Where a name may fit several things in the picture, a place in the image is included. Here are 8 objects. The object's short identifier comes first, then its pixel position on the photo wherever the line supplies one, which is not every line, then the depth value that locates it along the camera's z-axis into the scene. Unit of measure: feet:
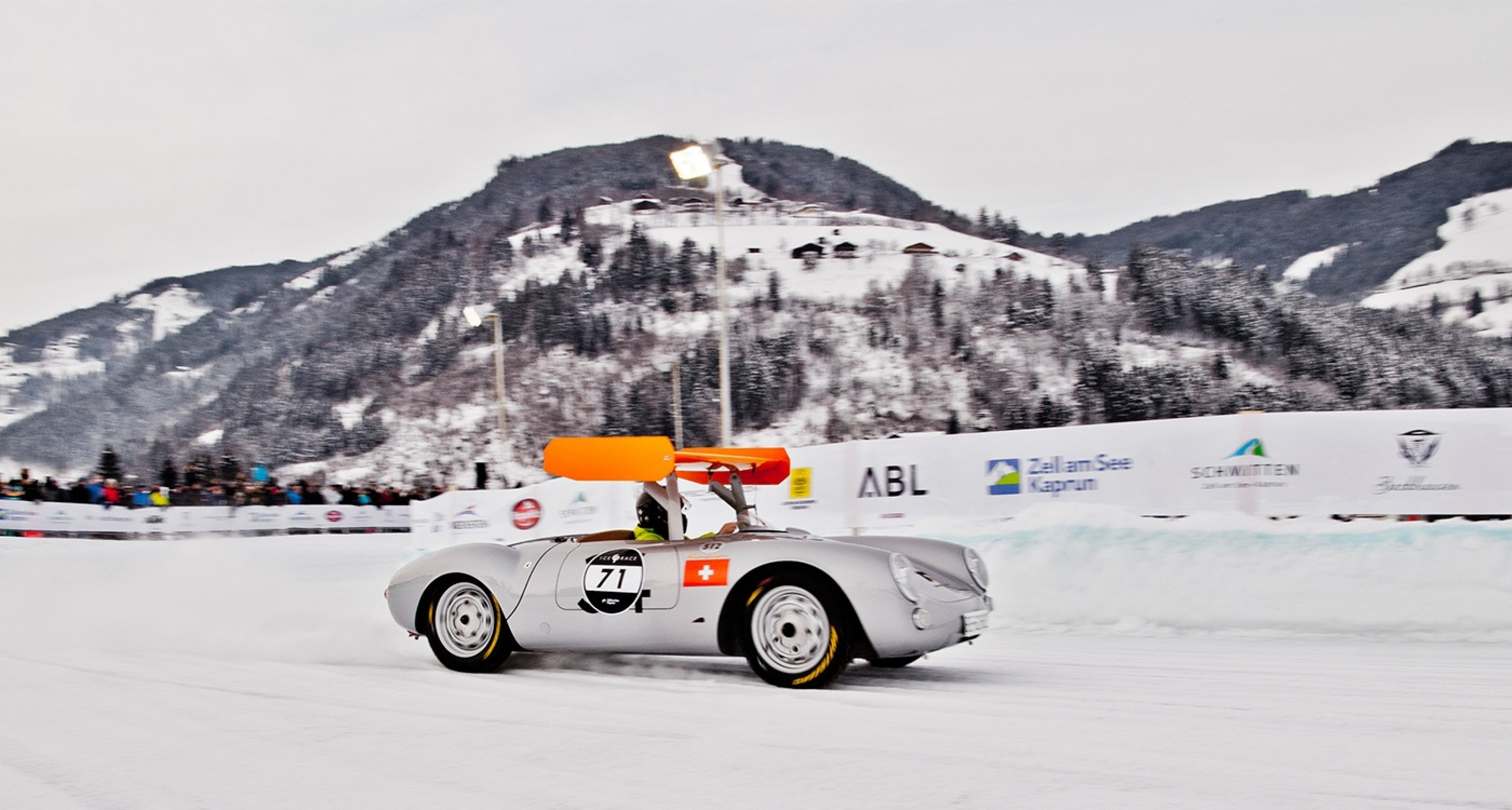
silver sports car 20.81
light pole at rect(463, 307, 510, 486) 105.50
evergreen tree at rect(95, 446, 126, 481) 113.82
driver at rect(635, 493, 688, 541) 24.53
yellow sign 46.80
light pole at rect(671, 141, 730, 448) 55.52
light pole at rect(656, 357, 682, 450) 103.64
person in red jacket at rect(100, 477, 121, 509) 87.51
